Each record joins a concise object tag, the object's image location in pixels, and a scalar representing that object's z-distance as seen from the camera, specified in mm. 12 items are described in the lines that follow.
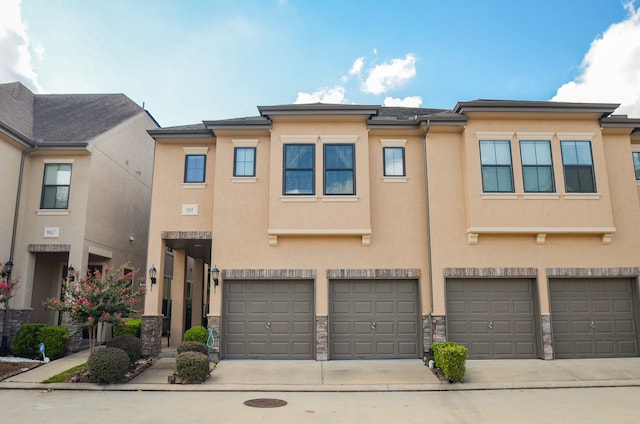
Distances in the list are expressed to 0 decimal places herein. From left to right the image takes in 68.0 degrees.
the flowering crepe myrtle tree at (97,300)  11109
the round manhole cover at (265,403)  9055
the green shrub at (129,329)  13708
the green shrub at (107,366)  10562
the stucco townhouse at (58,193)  14406
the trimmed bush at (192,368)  10719
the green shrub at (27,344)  13109
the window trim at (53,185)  14848
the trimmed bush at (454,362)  10758
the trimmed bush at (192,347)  11672
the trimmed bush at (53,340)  12973
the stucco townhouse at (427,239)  12867
